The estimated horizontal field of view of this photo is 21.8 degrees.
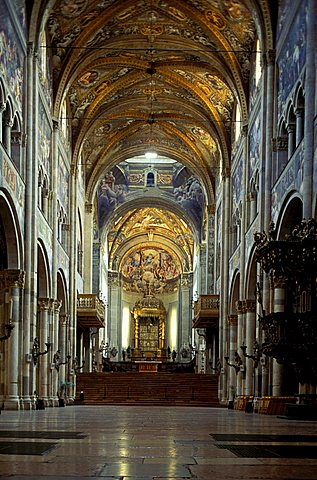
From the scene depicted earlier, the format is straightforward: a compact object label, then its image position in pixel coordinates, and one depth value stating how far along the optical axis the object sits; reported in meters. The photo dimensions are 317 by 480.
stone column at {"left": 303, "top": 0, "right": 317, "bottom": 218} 18.11
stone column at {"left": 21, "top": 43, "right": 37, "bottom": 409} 24.38
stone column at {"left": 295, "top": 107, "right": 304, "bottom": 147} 20.80
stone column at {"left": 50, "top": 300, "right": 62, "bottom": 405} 31.72
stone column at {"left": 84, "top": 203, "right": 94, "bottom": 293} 45.47
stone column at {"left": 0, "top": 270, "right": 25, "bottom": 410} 23.34
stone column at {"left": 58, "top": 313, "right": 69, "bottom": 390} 36.47
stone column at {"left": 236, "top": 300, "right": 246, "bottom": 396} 30.68
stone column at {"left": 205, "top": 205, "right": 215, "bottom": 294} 45.59
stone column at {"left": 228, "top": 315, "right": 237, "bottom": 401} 35.06
